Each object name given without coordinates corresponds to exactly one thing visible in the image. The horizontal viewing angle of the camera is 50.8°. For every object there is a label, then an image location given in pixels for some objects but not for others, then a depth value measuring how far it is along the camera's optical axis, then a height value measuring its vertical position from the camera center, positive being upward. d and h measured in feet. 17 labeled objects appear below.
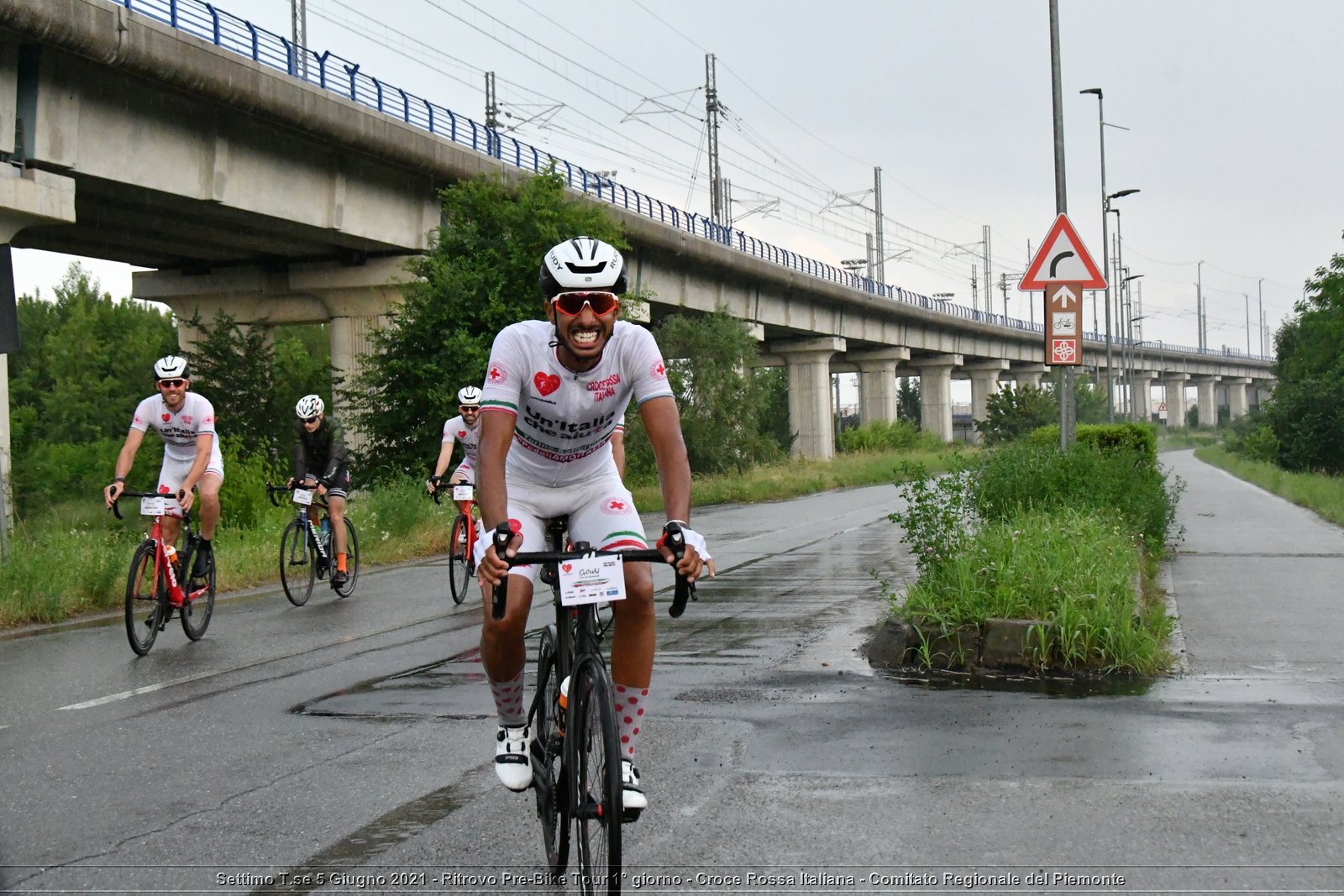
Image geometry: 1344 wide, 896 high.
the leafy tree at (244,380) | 123.13 +7.63
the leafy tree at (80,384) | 175.32 +12.38
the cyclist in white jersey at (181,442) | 32.86 +0.60
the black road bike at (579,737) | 12.75 -2.79
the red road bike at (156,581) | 32.37 -2.64
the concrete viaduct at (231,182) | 65.31 +17.17
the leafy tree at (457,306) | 84.84 +9.27
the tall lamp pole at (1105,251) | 151.12 +20.71
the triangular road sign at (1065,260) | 44.47 +5.67
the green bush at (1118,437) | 63.77 +0.09
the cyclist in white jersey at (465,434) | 41.69 +0.71
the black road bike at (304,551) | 41.98 -2.66
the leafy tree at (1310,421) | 162.30 +1.40
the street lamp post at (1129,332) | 240.79 +21.12
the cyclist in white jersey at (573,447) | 14.87 +0.09
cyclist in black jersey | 42.37 +0.12
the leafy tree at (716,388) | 146.61 +6.58
